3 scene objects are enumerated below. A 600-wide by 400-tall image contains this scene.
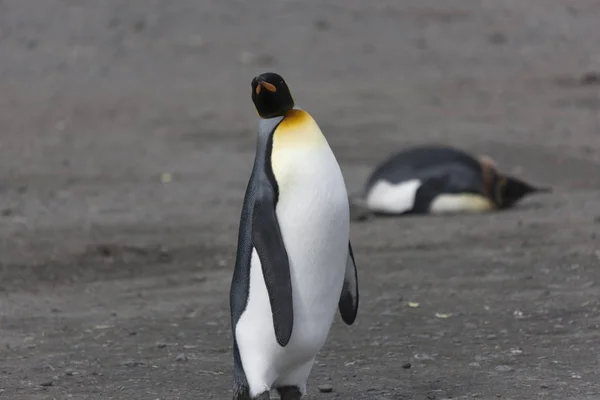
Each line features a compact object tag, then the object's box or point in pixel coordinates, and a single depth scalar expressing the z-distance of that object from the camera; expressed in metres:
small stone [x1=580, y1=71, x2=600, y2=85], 23.52
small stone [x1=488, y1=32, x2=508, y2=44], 27.20
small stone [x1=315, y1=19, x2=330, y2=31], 27.80
